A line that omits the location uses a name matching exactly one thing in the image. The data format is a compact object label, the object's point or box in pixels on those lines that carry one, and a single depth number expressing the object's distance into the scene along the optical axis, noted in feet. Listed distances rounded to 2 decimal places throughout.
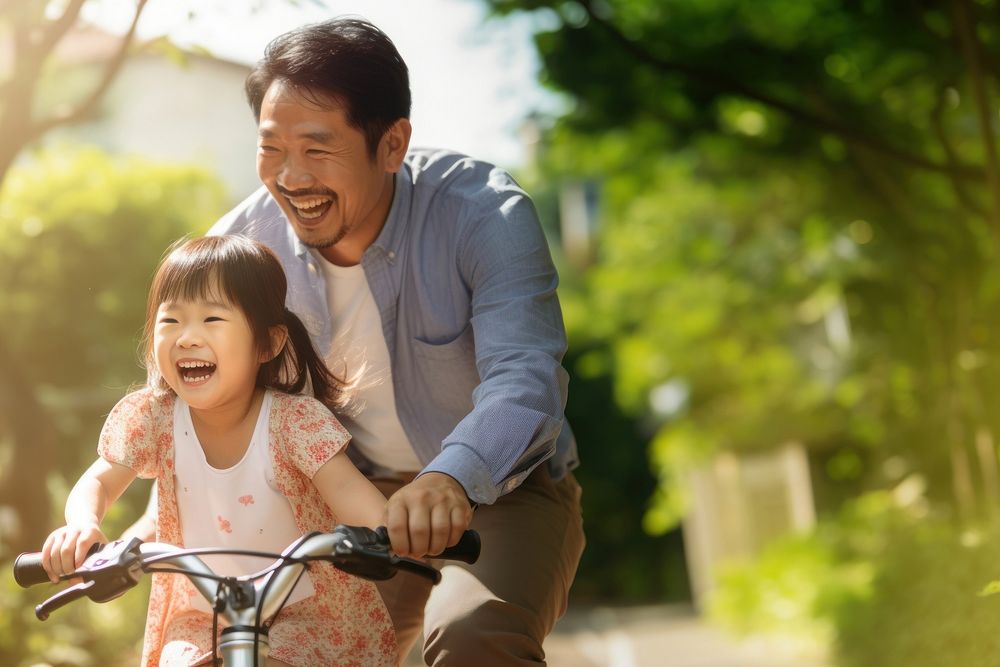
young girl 8.39
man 8.64
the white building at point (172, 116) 73.77
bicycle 6.86
